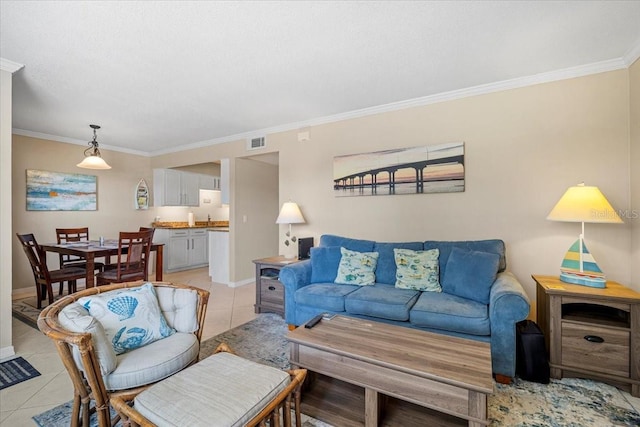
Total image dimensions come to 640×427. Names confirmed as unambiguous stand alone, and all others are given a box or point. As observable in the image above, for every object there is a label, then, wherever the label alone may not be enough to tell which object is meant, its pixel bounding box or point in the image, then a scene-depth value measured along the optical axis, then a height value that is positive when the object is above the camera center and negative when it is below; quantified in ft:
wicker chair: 4.26 -2.29
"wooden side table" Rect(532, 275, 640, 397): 6.41 -2.75
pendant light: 12.75 +2.42
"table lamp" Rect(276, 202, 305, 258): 12.17 +0.03
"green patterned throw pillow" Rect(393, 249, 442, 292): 8.86 -1.72
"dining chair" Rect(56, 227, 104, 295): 13.59 -1.11
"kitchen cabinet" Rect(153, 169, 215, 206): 19.49 +2.00
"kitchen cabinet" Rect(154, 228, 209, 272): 19.34 -2.11
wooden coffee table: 4.50 -2.67
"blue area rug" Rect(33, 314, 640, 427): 5.52 -3.91
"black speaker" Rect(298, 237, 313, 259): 12.12 -1.34
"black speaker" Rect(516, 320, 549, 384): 6.75 -3.29
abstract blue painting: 14.89 +1.41
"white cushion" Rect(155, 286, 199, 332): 6.18 -1.94
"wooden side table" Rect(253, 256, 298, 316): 11.22 -2.76
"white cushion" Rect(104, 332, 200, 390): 4.69 -2.47
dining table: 11.26 -1.33
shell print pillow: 5.28 -1.88
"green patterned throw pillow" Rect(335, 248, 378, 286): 9.67 -1.79
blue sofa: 6.79 -2.29
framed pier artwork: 10.11 +1.64
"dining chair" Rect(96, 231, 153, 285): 11.64 -1.88
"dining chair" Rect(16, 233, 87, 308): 11.20 -2.22
